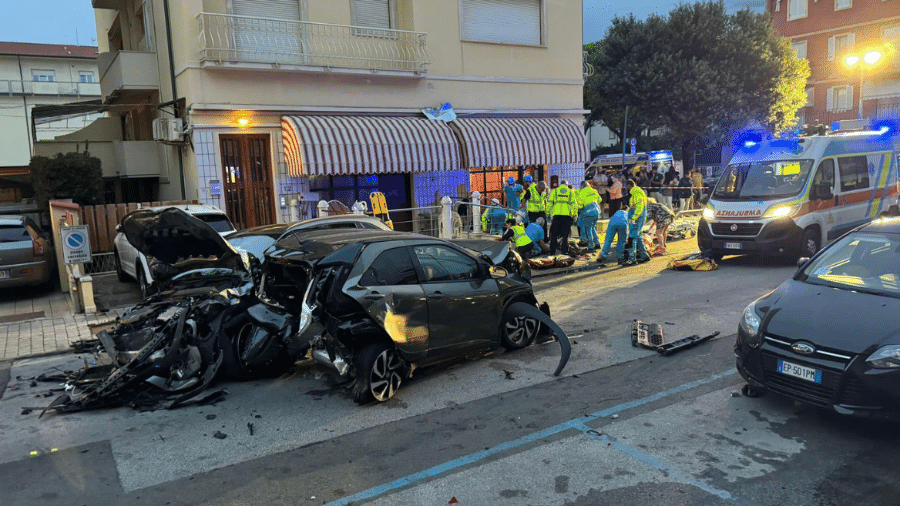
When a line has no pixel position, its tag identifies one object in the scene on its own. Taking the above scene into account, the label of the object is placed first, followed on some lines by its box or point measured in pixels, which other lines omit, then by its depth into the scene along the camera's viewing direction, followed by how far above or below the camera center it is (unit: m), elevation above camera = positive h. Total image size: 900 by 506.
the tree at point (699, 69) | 31.94 +5.09
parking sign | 10.05 -0.77
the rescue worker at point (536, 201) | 15.54 -0.64
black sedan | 4.47 -1.31
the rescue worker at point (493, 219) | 17.08 -1.14
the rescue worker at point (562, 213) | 13.84 -0.86
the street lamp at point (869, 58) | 23.32 +3.80
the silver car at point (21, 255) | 10.84 -0.96
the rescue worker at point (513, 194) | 18.44 -0.52
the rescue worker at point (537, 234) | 13.88 -1.30
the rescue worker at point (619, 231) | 13.41 -1.28
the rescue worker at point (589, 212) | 14.58 -0.94
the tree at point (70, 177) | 14.12 +0.46
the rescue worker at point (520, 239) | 11.98 -1.20
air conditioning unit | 14.27 +1.47
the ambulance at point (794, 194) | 11.84 -0.61
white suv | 10.39 -1.01
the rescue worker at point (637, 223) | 13.29 -1.12
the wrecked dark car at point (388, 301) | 5.79 -1.18
